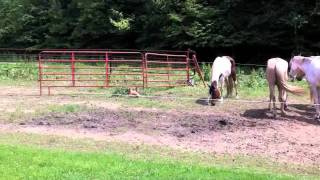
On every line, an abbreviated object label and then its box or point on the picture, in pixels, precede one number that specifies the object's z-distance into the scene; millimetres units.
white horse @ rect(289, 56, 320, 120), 12617
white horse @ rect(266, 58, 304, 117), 12438
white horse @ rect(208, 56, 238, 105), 14078
